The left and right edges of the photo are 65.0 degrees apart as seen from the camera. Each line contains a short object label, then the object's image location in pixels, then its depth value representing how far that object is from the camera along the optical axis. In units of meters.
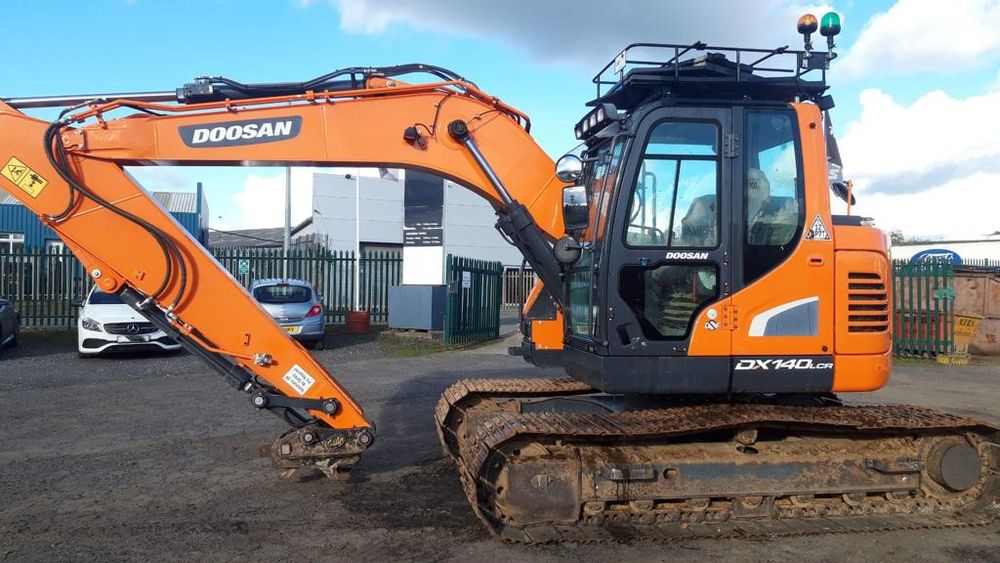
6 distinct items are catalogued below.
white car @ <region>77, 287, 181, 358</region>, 14.00
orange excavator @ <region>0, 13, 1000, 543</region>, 5.17
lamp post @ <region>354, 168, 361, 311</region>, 33.91
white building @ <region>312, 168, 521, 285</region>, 34.00
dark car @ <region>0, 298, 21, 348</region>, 14.74
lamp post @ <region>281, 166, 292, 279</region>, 24.10
